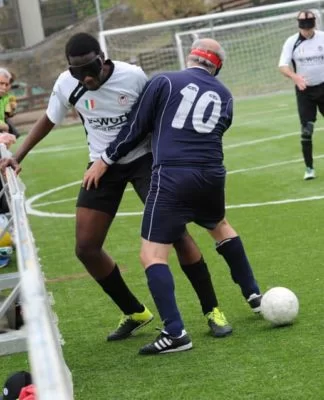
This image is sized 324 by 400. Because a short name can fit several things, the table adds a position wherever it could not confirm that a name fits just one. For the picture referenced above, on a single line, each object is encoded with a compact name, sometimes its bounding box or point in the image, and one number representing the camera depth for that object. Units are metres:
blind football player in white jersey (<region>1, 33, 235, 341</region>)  13.37
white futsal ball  13.45
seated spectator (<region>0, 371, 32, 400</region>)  10.38
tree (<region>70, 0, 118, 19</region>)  116.44
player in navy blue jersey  12.85
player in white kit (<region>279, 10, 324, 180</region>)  28.36
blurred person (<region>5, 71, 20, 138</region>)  21.87
